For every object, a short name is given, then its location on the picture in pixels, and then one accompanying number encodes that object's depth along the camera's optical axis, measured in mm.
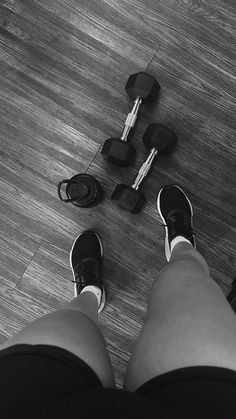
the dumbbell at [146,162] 1140
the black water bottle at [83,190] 1161
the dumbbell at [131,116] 1147
